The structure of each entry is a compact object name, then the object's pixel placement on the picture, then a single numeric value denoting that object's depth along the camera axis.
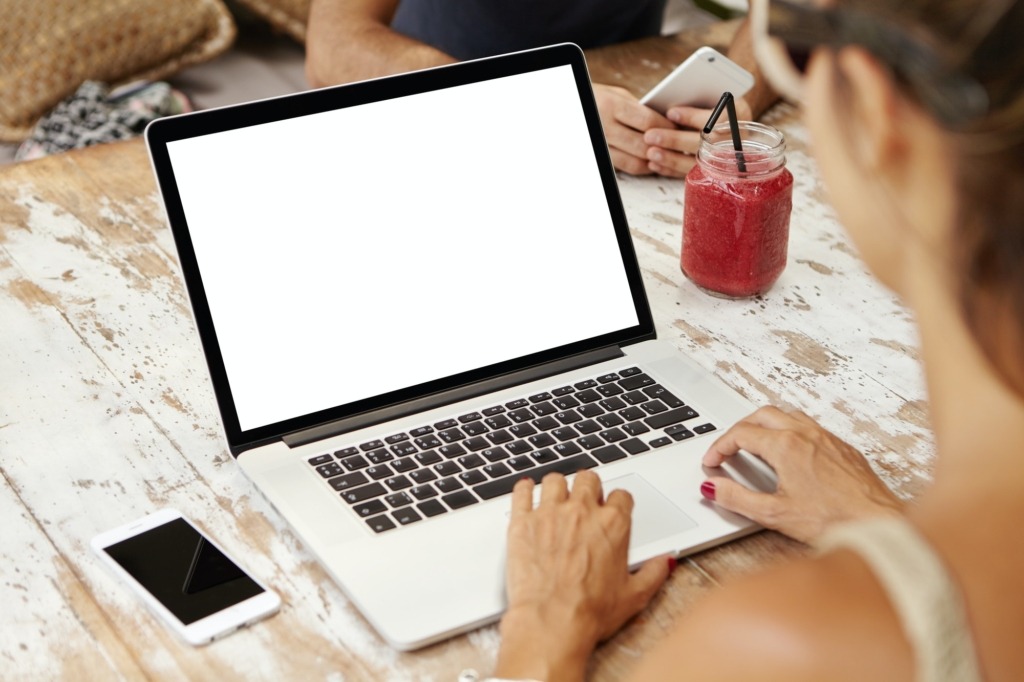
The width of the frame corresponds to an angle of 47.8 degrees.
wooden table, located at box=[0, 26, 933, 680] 0.73
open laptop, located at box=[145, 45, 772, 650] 0.83
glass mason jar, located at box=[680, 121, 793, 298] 1.08
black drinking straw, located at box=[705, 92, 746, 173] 1.08
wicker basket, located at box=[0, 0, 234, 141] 2.07
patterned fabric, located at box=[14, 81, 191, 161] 2.01
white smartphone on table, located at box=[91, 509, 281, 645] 0.74
